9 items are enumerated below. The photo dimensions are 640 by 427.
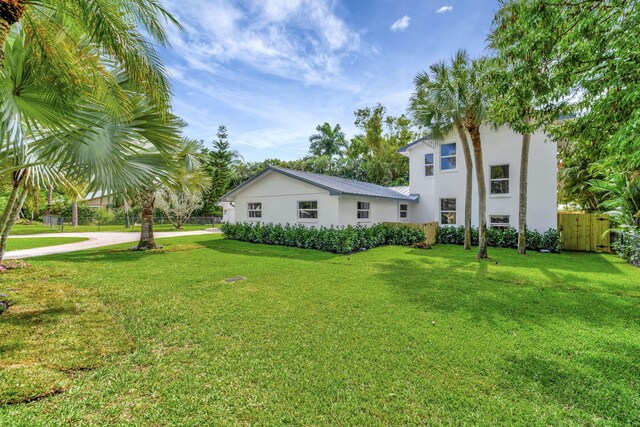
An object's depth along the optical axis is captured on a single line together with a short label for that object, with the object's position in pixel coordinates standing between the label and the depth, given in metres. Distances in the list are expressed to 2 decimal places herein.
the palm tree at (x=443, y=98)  11.20
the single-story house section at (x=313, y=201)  14.40
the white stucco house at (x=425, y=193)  14.44
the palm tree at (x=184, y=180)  13.33
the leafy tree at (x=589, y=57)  4.25
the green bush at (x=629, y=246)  10.11
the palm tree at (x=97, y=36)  3.69
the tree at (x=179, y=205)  28.70
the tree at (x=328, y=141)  42.75
